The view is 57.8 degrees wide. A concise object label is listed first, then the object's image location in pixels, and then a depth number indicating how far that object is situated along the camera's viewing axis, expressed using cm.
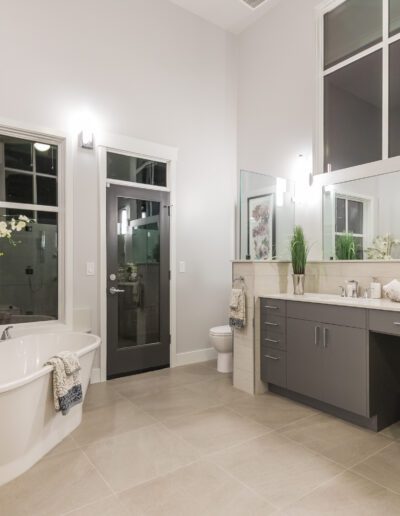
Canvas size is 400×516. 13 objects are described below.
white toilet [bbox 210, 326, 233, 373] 394
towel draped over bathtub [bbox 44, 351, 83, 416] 226
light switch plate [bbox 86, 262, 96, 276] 372
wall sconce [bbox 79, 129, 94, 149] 362
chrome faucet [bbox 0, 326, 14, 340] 305
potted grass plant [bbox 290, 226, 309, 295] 339
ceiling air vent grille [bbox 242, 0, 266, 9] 412
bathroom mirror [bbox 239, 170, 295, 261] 399
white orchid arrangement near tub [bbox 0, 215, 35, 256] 278
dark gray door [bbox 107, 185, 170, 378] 385
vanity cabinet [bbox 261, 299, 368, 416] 259
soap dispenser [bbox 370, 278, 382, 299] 302
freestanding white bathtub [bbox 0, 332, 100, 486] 197
